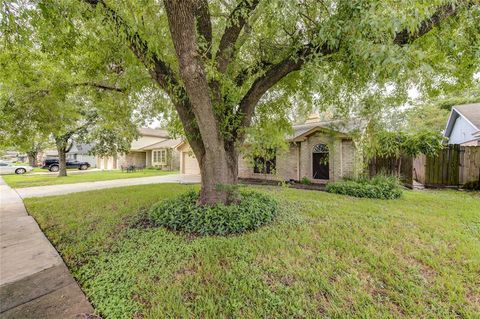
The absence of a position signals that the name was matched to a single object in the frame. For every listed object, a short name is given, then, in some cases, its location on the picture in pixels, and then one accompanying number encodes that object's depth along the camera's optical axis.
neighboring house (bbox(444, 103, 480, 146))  11.85
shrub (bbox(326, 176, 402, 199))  7.24
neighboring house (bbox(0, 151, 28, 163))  47.01
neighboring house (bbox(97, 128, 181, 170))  22.58
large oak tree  2.43
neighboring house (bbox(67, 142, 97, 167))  32.74
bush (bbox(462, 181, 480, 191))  8.85
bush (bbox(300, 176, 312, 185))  10.75
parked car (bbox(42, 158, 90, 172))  23.91
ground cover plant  4.11
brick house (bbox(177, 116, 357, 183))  9.58
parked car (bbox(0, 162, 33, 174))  22.17
